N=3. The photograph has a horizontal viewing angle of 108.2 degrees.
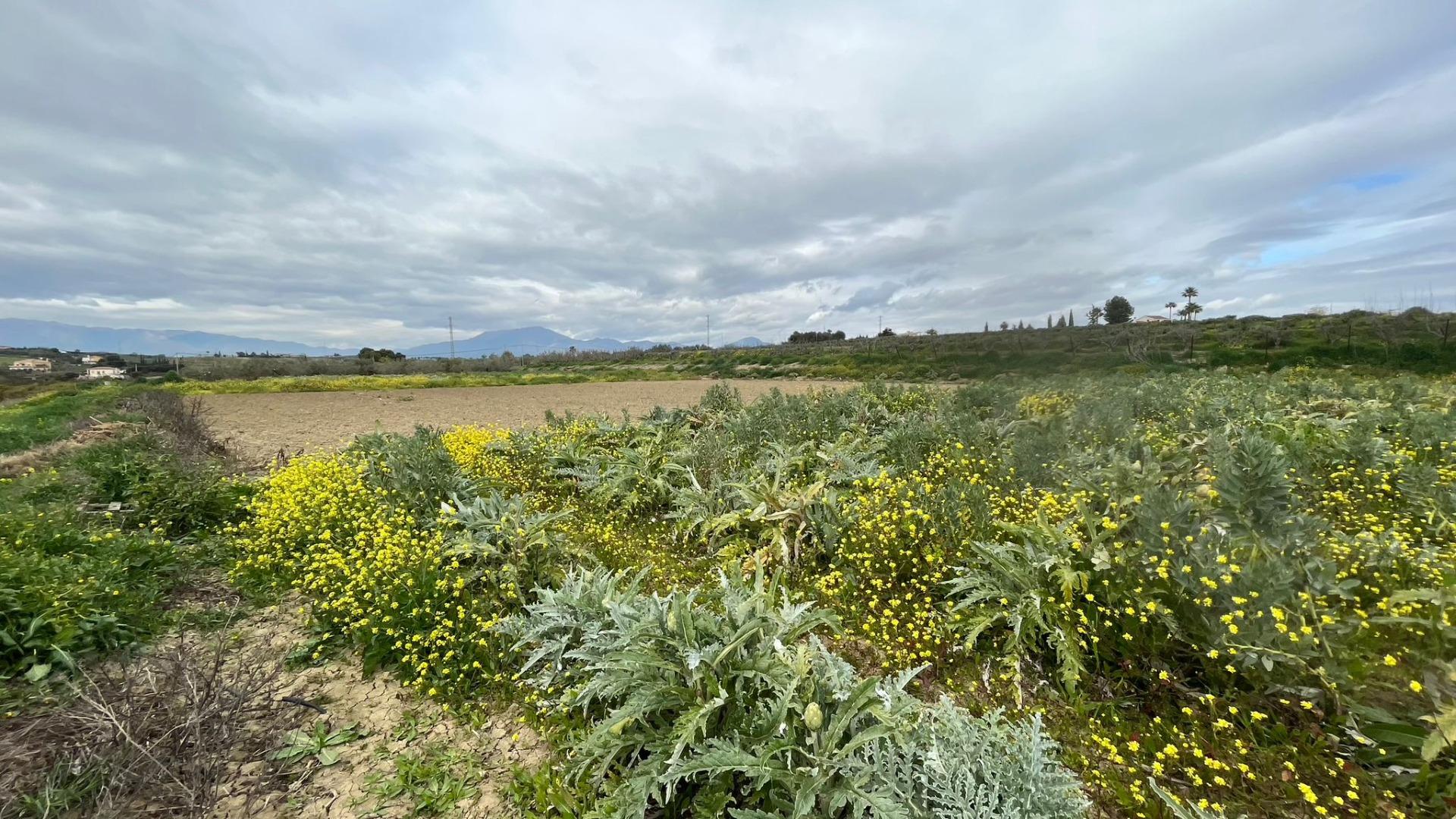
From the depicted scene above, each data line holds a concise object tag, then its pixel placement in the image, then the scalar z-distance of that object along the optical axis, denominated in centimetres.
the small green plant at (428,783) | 262
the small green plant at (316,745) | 290
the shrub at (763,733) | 210
